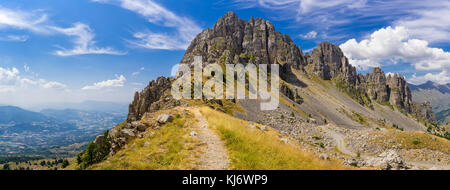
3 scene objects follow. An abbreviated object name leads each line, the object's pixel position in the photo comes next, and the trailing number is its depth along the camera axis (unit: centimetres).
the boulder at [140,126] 2431
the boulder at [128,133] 2278
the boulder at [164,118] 2477
